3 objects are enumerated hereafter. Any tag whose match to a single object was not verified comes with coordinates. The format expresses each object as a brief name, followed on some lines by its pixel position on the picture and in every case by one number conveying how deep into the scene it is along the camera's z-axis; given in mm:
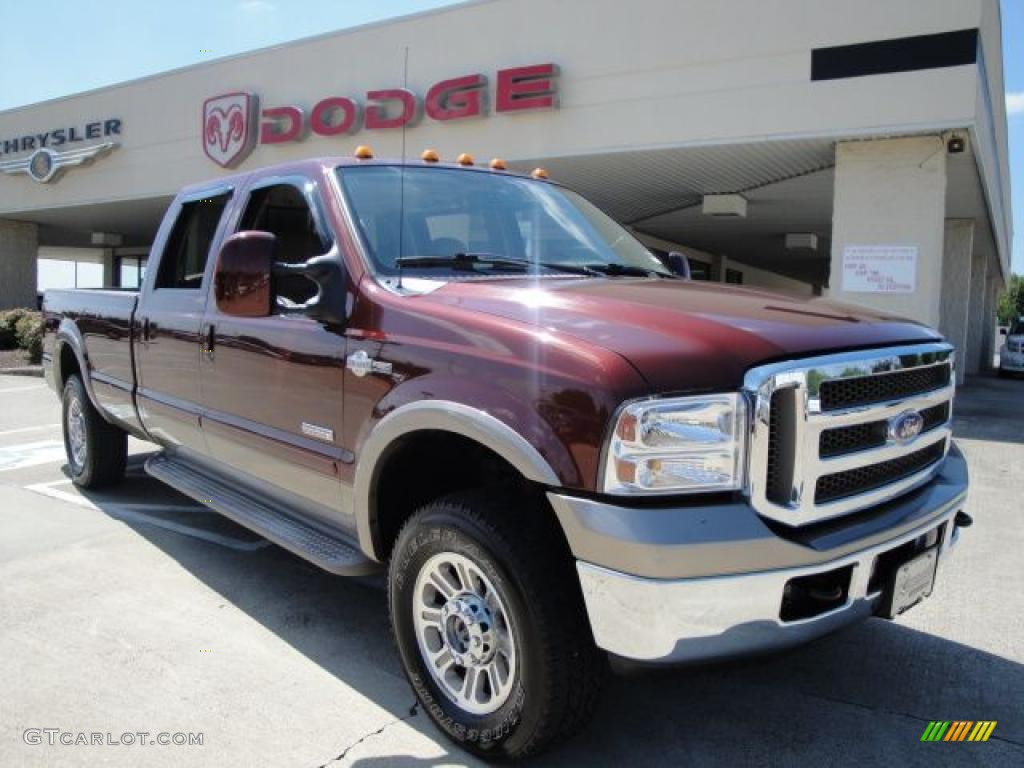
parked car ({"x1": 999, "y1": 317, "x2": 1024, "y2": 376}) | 25109
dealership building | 10766
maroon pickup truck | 2213
